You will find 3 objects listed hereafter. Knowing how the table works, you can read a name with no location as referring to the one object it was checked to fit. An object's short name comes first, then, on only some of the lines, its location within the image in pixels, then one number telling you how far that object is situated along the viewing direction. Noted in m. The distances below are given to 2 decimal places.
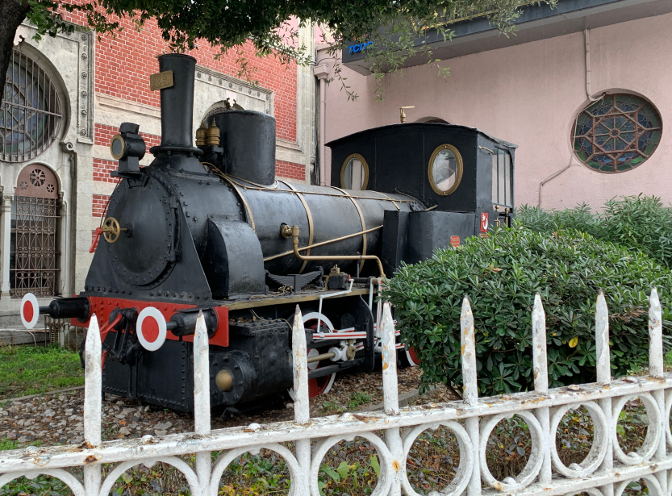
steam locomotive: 4.22
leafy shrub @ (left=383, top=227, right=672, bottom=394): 3.08
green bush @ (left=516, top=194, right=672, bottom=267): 9.40
